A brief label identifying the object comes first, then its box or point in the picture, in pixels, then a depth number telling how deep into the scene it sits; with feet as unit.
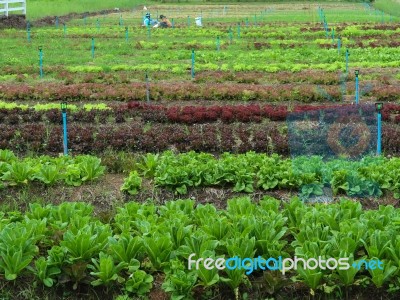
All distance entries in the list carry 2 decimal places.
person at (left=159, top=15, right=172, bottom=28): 126.31
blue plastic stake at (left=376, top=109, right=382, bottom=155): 32.54
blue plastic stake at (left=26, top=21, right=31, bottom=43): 100.55
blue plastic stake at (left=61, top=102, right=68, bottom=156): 33.67
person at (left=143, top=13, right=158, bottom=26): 122.11
